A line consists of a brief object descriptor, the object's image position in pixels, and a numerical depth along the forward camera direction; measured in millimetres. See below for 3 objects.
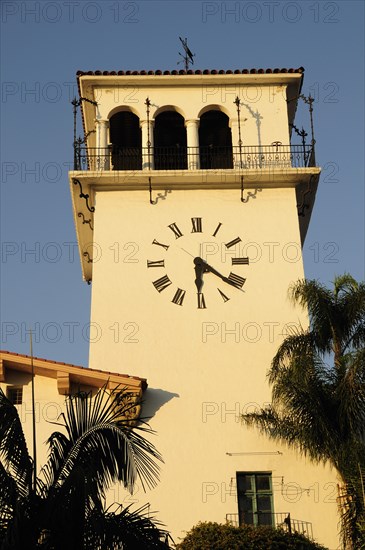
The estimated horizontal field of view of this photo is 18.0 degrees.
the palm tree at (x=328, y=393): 23906
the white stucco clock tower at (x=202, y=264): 25953
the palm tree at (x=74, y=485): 16500
